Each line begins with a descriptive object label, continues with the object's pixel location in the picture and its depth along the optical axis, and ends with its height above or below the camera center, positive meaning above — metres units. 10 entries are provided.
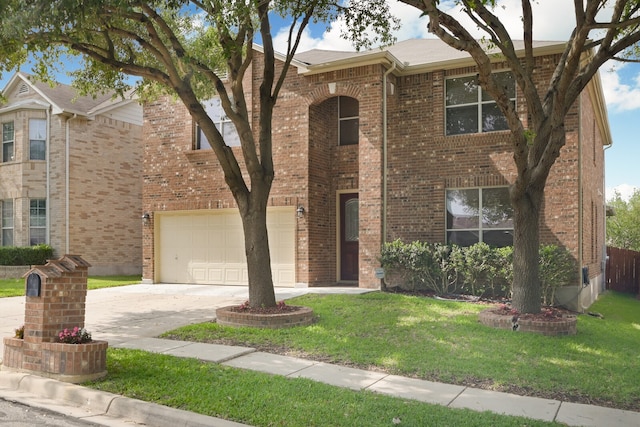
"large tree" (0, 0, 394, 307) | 8.34 +3.06
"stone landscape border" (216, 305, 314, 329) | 9.10 -1.64
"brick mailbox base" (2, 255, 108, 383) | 6.22 -1.24
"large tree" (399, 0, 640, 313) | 8.55 +2.16
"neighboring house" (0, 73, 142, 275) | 20.08 +1.77
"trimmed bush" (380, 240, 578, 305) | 12.05 -1.09
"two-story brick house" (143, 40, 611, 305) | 13.50 +1.29
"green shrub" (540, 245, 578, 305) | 11.87 -1.09
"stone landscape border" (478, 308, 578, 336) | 8.80 -1.69
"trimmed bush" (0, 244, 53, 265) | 19.64 -1.13
